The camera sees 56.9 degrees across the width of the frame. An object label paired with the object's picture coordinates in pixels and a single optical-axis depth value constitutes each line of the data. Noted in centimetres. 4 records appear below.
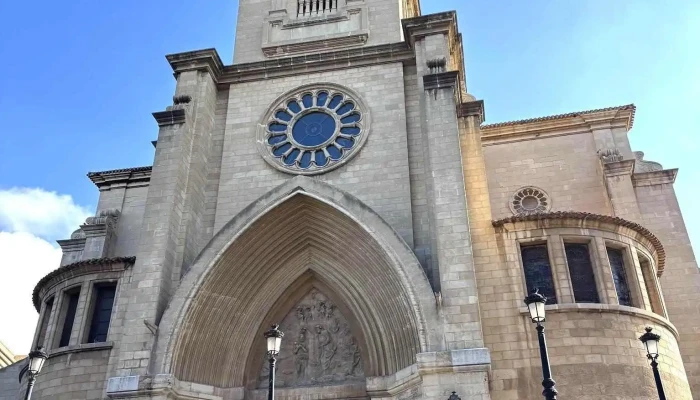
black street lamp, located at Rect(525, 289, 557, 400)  970
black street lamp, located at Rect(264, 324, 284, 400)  1163
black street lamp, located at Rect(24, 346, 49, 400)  1262
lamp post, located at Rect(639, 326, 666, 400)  1236
